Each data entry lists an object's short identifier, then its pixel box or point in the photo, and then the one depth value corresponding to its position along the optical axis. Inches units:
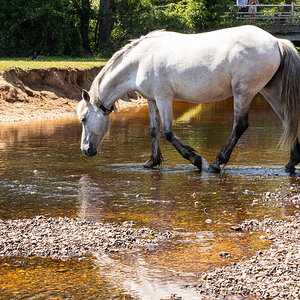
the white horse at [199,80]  383.2
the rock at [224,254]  227.9
